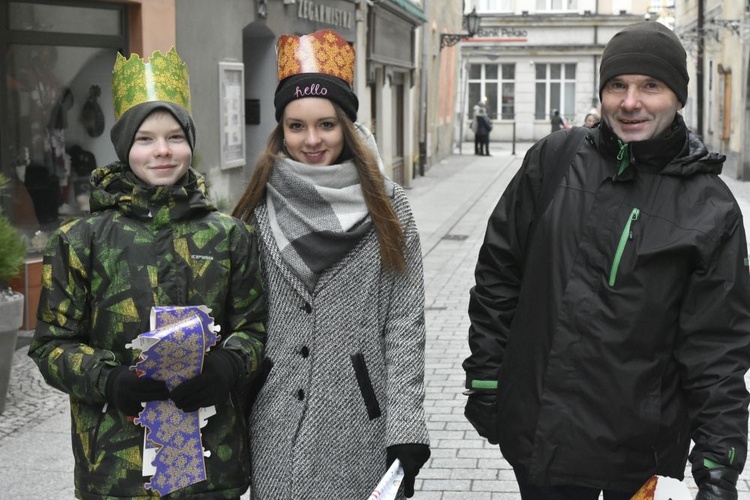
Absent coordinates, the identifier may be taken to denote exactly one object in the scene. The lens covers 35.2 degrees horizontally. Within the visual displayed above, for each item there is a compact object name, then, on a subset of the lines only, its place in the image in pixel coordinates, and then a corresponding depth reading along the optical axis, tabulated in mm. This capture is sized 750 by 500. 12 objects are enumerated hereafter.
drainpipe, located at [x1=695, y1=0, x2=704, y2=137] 29417
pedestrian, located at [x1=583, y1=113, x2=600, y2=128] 19139
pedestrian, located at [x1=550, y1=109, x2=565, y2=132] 39581
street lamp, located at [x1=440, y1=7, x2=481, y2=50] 27516
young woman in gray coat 3018
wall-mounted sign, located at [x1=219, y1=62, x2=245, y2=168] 11766
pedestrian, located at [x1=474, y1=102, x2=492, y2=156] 35016
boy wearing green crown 2801
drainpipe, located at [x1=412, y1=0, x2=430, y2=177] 26756
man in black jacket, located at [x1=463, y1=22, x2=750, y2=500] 2871
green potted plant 6332
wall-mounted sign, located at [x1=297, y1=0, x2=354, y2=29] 14969
